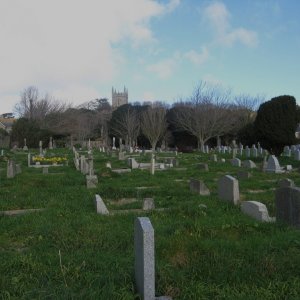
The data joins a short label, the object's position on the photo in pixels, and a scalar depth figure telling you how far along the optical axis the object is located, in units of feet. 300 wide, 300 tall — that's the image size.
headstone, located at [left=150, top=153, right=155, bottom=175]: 49.27
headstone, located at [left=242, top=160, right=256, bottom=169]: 56.14
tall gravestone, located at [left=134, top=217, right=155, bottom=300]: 10.82
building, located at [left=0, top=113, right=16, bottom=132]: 274.65
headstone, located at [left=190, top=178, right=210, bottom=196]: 30.73
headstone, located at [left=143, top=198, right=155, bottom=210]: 24.51
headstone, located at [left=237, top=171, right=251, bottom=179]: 42.32
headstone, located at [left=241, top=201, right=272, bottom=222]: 20.56
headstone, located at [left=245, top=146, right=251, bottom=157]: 89.04
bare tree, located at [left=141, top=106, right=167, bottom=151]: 140.90
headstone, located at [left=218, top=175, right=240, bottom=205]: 25.49
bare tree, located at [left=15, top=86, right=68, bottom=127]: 177.67
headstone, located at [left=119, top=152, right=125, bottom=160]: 78.96
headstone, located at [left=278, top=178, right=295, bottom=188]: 29.55
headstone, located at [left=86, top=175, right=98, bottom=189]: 35.43
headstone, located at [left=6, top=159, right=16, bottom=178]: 44.17
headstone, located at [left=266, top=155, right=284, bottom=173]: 49.95
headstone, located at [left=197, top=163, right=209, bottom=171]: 53.41
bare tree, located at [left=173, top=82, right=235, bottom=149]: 128.33
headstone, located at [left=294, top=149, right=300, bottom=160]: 68.73
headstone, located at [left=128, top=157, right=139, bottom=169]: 59.27
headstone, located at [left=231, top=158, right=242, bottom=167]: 60.96
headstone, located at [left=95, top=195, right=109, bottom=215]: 23.26
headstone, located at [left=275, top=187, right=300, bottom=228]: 18.86
